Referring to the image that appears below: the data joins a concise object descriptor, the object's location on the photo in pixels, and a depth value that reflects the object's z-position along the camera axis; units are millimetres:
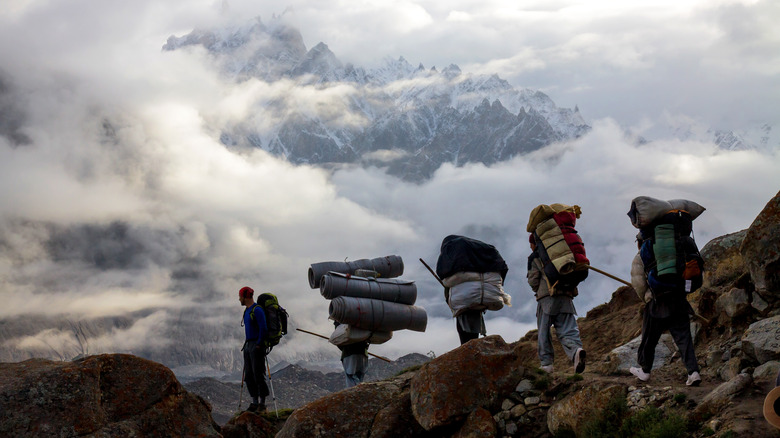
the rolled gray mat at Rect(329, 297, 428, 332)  15586
